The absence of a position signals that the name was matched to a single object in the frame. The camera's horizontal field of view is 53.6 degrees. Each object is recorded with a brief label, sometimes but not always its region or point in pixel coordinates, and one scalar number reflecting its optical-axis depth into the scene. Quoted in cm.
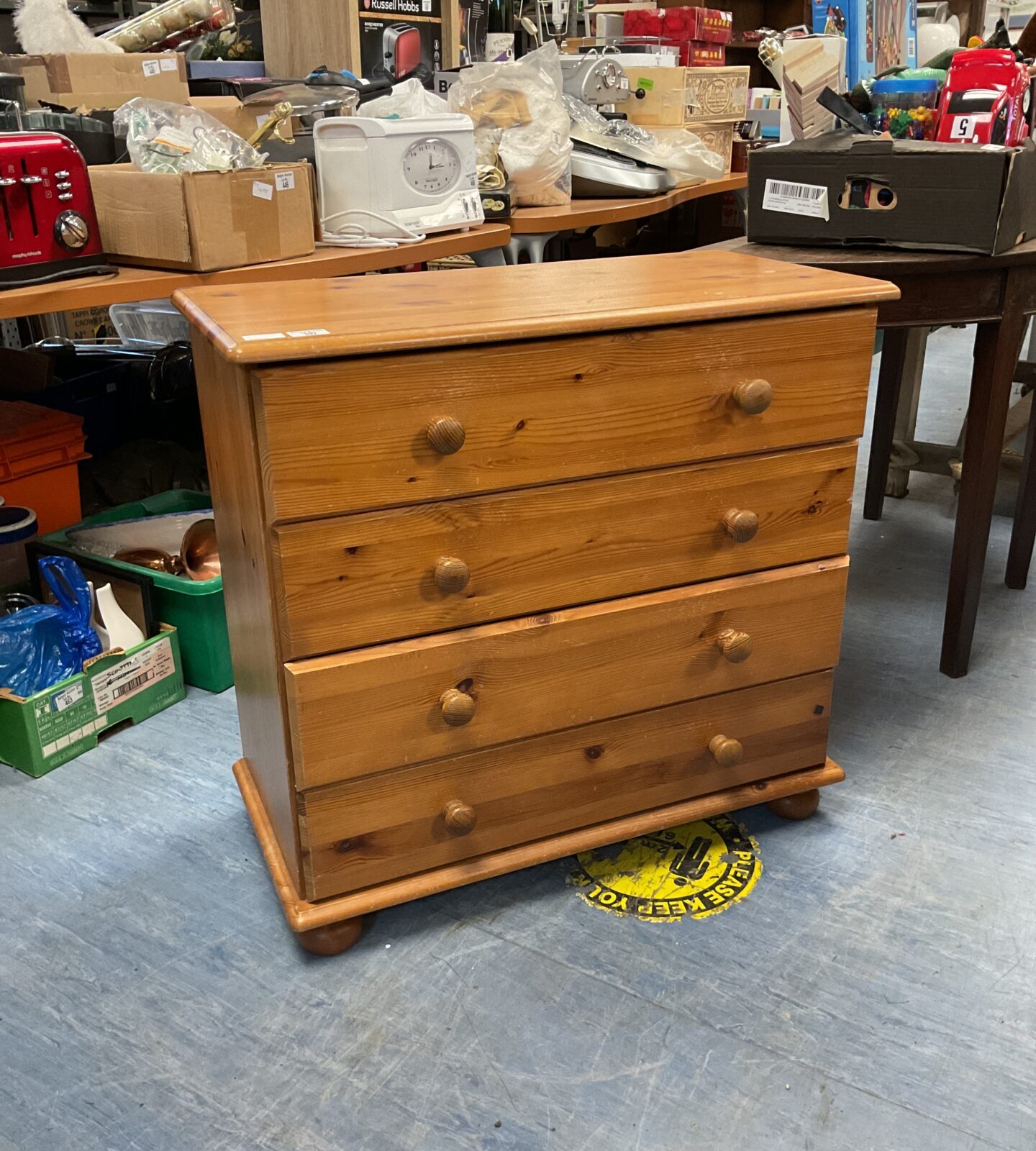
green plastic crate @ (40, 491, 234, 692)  169
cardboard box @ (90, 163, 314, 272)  159
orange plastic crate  189
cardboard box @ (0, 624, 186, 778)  152
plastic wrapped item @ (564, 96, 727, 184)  262
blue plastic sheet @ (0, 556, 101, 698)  155
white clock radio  188
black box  146
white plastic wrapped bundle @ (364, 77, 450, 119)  211
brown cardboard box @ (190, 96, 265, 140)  214
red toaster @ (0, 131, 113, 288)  148
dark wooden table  150
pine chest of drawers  100
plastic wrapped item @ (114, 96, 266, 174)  166
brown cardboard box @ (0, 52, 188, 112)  211
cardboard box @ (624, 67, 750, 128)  302
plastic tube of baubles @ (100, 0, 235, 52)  249
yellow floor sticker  128
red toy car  160
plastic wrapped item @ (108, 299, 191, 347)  270
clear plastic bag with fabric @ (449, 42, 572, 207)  232
